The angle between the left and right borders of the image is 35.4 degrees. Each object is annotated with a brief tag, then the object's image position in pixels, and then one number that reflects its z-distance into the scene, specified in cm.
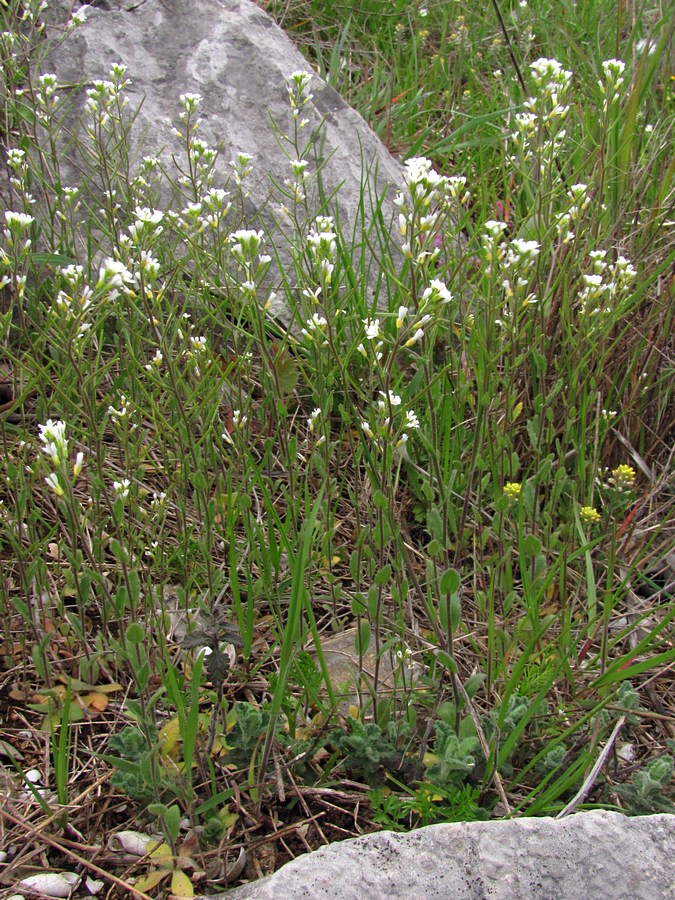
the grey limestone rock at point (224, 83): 132
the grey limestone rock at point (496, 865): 56
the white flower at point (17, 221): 75
